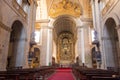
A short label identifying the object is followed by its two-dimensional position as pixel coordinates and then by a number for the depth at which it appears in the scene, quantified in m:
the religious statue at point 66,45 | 19.81
